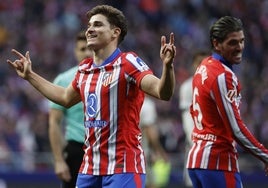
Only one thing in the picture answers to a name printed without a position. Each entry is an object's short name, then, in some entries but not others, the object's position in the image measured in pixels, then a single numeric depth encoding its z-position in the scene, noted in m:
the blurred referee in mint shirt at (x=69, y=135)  19.58
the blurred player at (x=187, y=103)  23.89
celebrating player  14.44
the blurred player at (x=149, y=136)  26.58
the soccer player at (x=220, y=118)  15.12
